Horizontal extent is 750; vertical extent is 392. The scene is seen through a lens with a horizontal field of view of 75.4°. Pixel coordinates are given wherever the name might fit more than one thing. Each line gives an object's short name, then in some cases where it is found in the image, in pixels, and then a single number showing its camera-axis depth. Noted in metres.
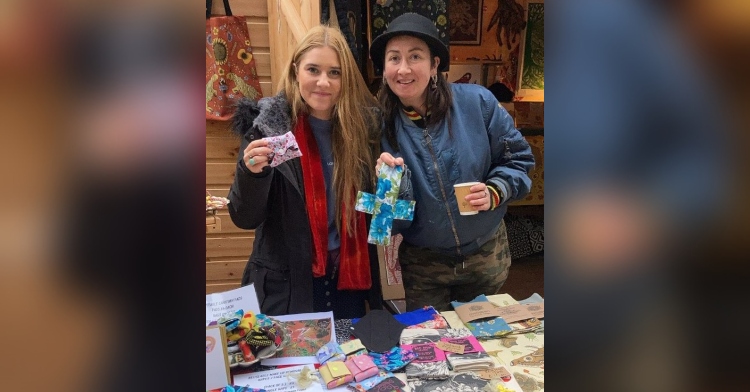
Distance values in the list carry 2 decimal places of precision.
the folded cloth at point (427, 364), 1.22
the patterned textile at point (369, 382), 1.17
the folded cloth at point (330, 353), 1.30
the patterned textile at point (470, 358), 1.25
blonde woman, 1.75
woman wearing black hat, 1.87
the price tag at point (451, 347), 1.34
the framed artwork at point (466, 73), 3.16
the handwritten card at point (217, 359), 1.12
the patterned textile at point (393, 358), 1.27
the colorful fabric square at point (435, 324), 1.52
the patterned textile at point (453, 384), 1.16
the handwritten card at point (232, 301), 1.37
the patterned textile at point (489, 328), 1.47
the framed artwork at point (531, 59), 3.05
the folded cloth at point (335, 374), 1.18
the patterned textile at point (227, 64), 2.38
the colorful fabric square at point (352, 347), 1.33
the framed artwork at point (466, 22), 3.03
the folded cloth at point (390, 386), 1.16
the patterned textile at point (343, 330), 1.44
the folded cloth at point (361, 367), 1.21
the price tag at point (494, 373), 1.21
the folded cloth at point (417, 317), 1.56
